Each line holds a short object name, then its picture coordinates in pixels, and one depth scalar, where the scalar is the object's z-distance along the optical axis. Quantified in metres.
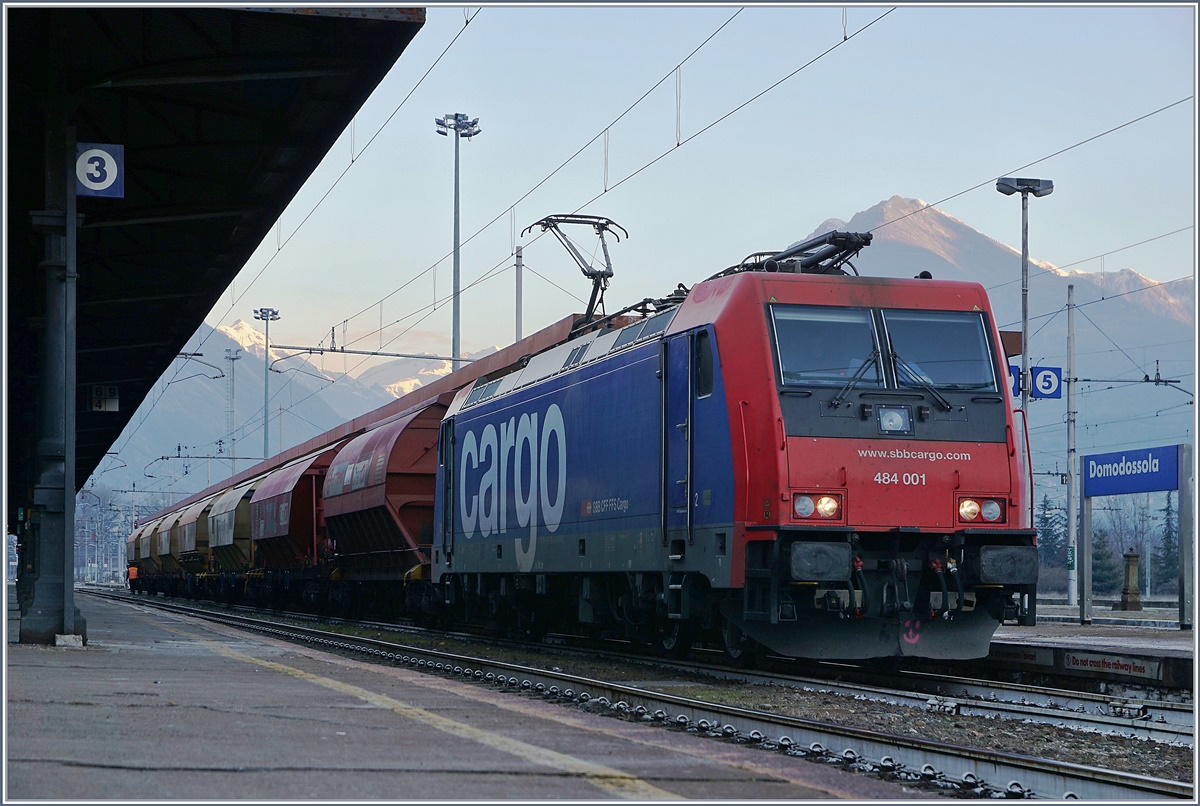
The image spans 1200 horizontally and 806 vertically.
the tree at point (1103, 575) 83.81
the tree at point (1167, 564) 96.06
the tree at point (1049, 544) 115.81
